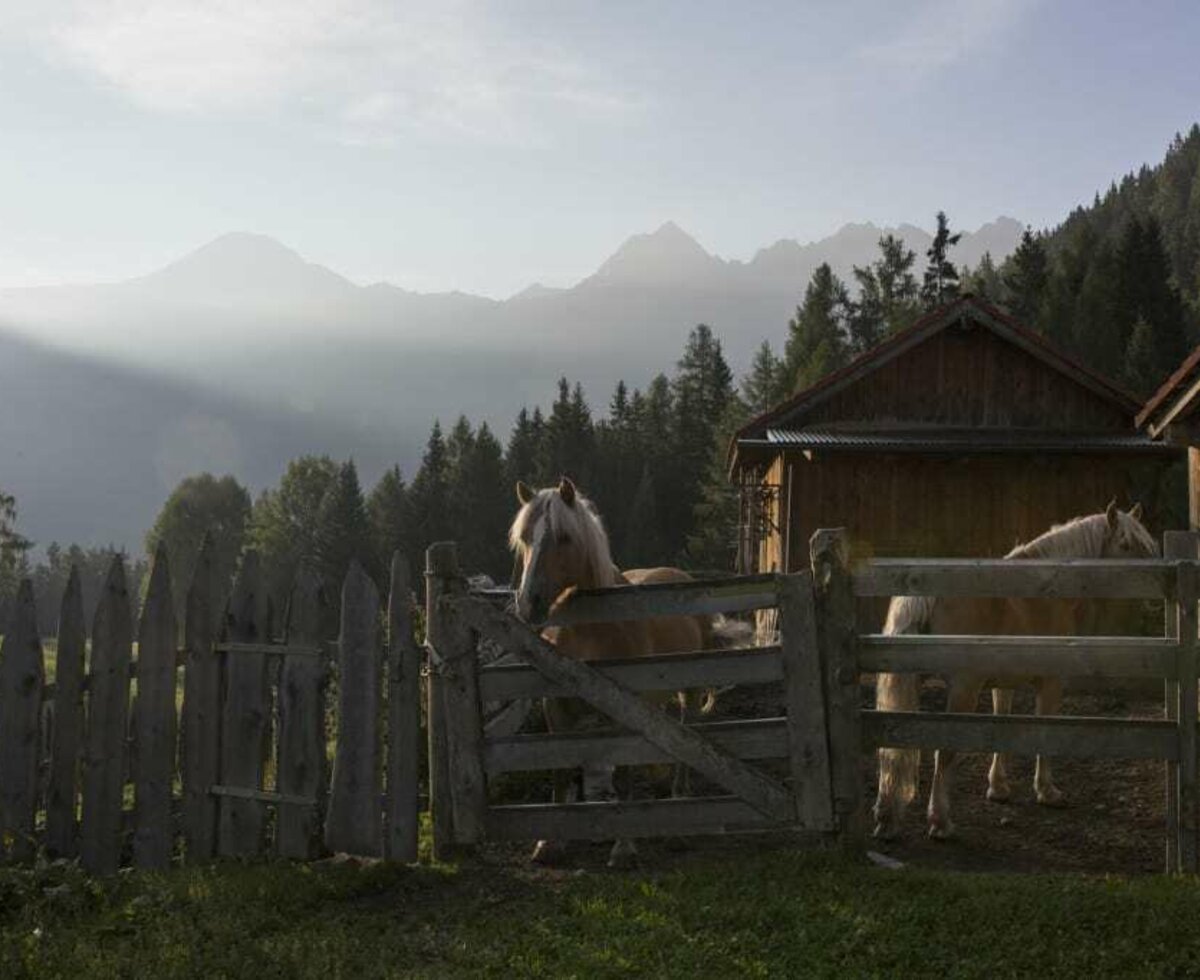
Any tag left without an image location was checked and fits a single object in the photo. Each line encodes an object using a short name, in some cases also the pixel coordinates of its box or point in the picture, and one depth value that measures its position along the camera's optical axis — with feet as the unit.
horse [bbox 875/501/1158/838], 25.29
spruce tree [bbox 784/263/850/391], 253.24
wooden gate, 21.74
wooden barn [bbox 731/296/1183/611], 69.05
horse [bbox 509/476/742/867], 22.49
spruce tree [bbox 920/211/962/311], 236.02
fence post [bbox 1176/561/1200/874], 21.29
